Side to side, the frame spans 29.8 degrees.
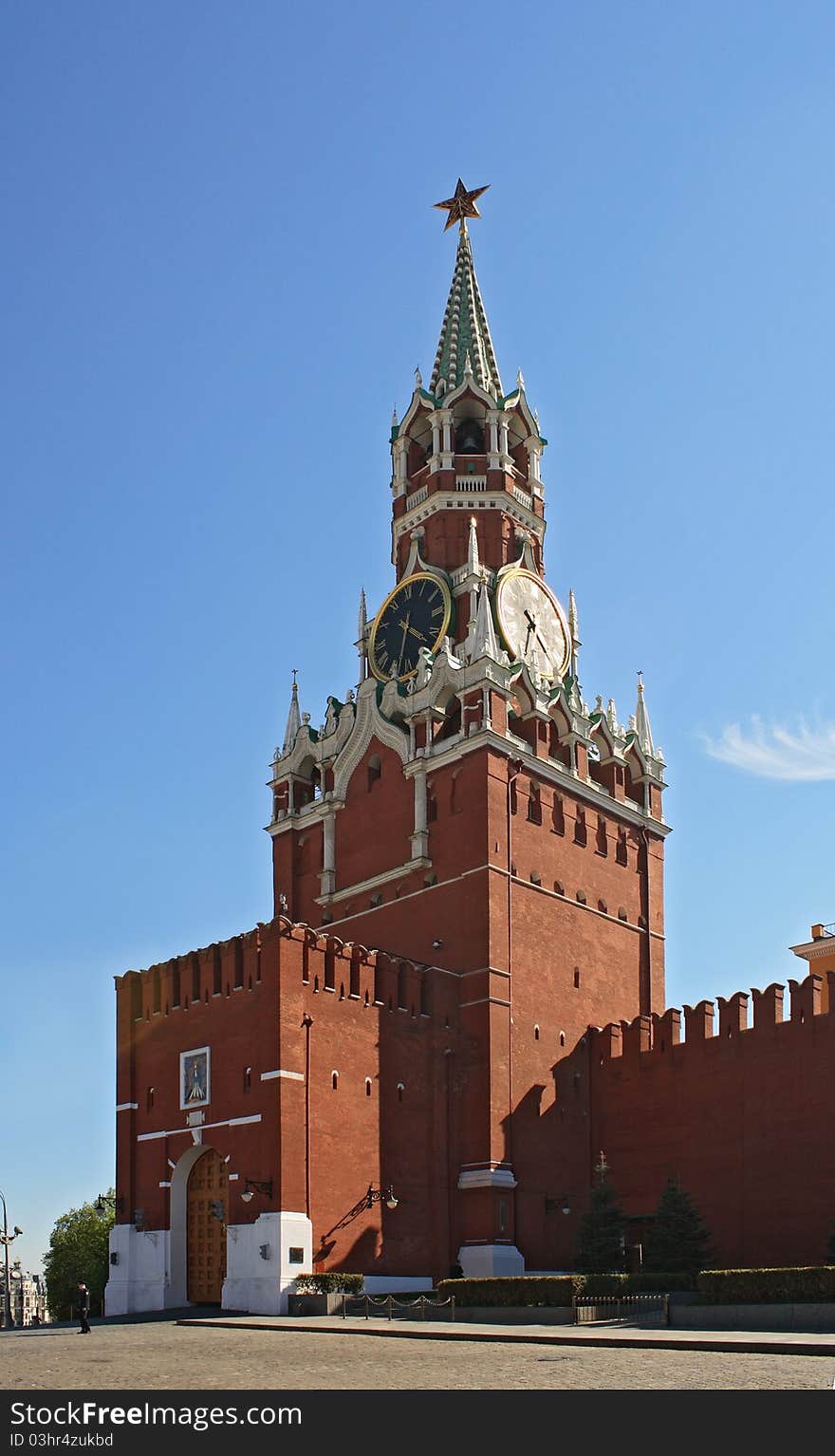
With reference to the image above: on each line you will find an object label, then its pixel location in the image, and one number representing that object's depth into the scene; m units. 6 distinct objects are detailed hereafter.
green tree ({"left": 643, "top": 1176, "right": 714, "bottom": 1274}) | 39.34
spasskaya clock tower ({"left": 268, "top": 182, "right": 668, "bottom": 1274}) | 45.78
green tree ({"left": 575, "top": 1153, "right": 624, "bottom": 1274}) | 40.56
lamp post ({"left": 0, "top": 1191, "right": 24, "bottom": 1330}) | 57.89
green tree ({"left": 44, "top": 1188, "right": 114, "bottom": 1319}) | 80.19
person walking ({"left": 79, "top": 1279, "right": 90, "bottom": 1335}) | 34.38
